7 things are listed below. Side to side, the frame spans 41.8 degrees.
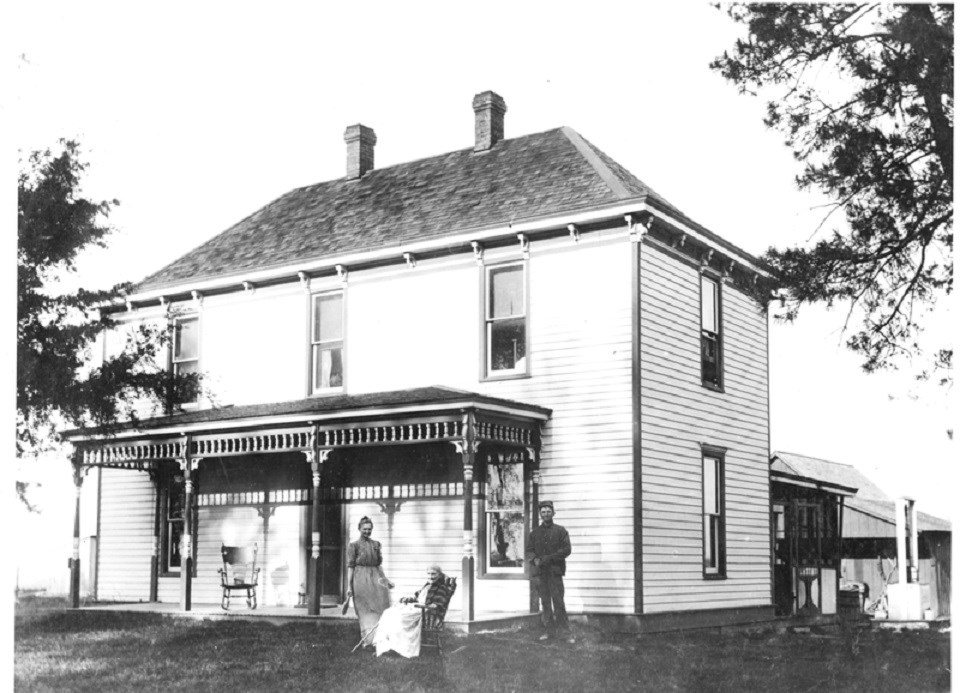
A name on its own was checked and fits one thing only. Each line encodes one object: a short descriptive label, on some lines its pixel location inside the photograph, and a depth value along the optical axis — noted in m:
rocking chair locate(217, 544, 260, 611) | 17.88
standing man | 15.86
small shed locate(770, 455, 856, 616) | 21.00
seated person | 13.09
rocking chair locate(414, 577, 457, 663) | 13.10
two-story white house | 16.72
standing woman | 14.18
